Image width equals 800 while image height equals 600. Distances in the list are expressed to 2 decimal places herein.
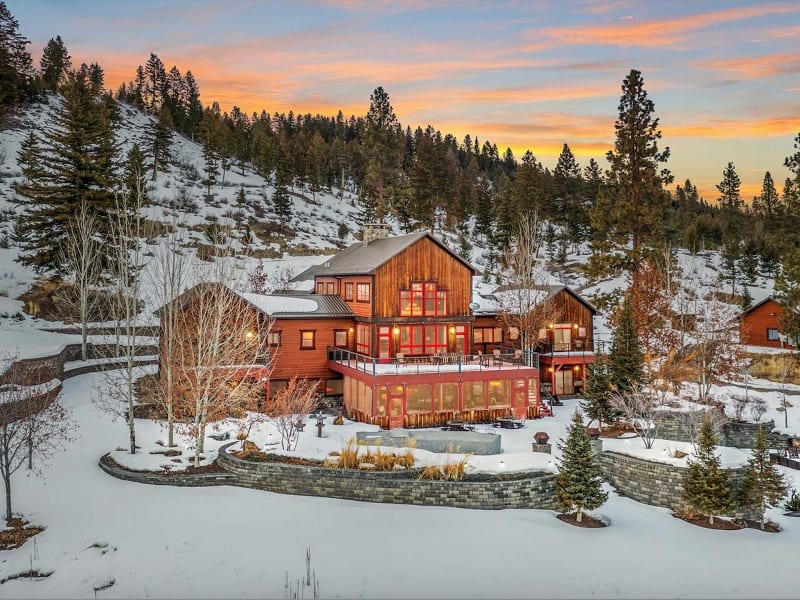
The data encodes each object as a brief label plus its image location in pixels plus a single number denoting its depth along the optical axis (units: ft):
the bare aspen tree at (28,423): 49.70
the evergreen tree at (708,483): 51.83
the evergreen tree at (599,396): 80.48
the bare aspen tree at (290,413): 66.13
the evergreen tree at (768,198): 305.12
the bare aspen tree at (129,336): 62.31
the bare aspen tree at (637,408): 72.79
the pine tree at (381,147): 231.30
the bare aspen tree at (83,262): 94.17
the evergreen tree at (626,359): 81.61
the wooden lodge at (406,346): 81.66
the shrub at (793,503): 59.52
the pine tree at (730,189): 330.54
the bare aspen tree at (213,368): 61.77
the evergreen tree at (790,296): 115.65
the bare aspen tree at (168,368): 62.23
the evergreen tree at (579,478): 51.47
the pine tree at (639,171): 119.65
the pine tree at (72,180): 109.50
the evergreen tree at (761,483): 52.60
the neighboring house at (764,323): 138.82
